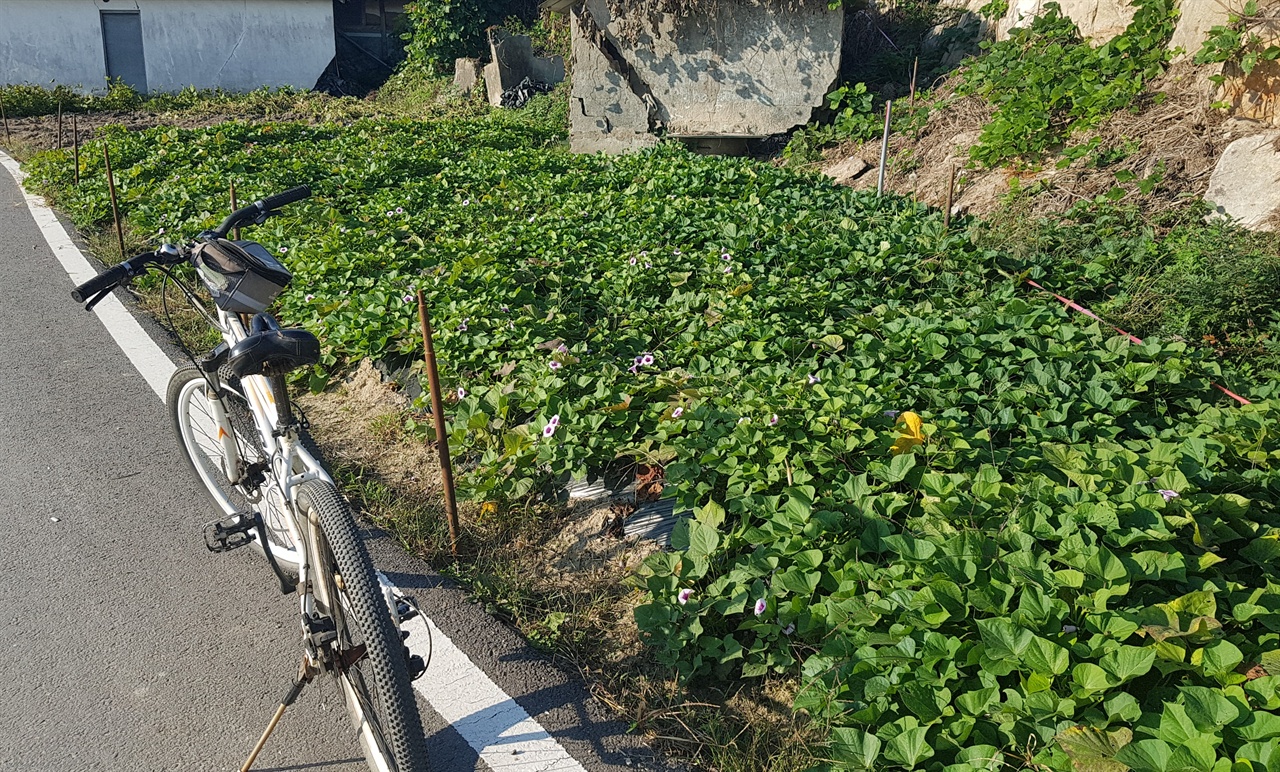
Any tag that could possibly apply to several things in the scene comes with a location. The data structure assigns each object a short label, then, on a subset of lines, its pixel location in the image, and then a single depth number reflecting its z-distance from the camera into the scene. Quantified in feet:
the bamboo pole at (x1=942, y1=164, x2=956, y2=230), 22.72
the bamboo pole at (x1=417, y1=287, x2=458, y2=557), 11.79
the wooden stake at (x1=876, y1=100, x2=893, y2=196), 25.22
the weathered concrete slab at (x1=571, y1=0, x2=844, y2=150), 33.06
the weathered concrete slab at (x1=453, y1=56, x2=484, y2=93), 61.67
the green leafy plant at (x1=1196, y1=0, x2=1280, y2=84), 21.88
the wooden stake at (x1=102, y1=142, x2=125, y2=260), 25.57
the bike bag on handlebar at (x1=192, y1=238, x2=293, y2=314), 9.53
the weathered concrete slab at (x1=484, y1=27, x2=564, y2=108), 57.00
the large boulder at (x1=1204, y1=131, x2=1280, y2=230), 19.83
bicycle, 7.70
